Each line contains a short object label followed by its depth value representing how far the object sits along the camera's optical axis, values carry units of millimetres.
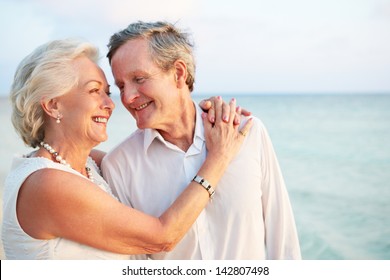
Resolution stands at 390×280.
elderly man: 2645
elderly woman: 2320
